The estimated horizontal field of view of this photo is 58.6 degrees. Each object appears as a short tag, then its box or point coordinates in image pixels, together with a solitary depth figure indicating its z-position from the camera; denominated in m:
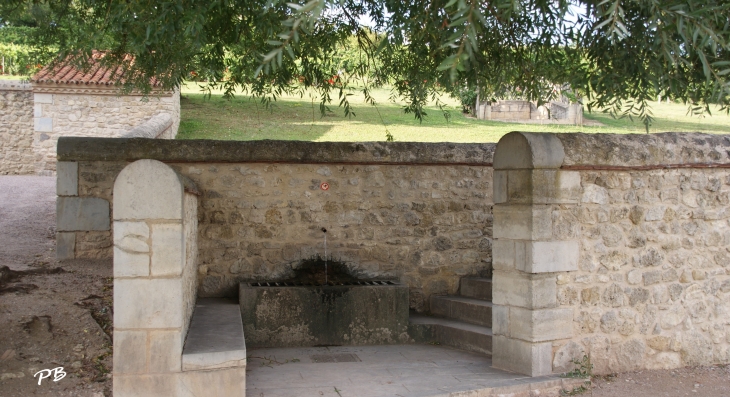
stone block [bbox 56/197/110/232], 6.79
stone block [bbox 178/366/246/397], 4.08
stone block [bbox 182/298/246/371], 4.11
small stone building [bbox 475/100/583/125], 23.98
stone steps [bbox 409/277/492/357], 6.21
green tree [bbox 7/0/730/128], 3.74
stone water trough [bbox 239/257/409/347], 6.28
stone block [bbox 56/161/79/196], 6.70
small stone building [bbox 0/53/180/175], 16.27
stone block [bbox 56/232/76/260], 6.86
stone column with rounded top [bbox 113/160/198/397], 3.94
